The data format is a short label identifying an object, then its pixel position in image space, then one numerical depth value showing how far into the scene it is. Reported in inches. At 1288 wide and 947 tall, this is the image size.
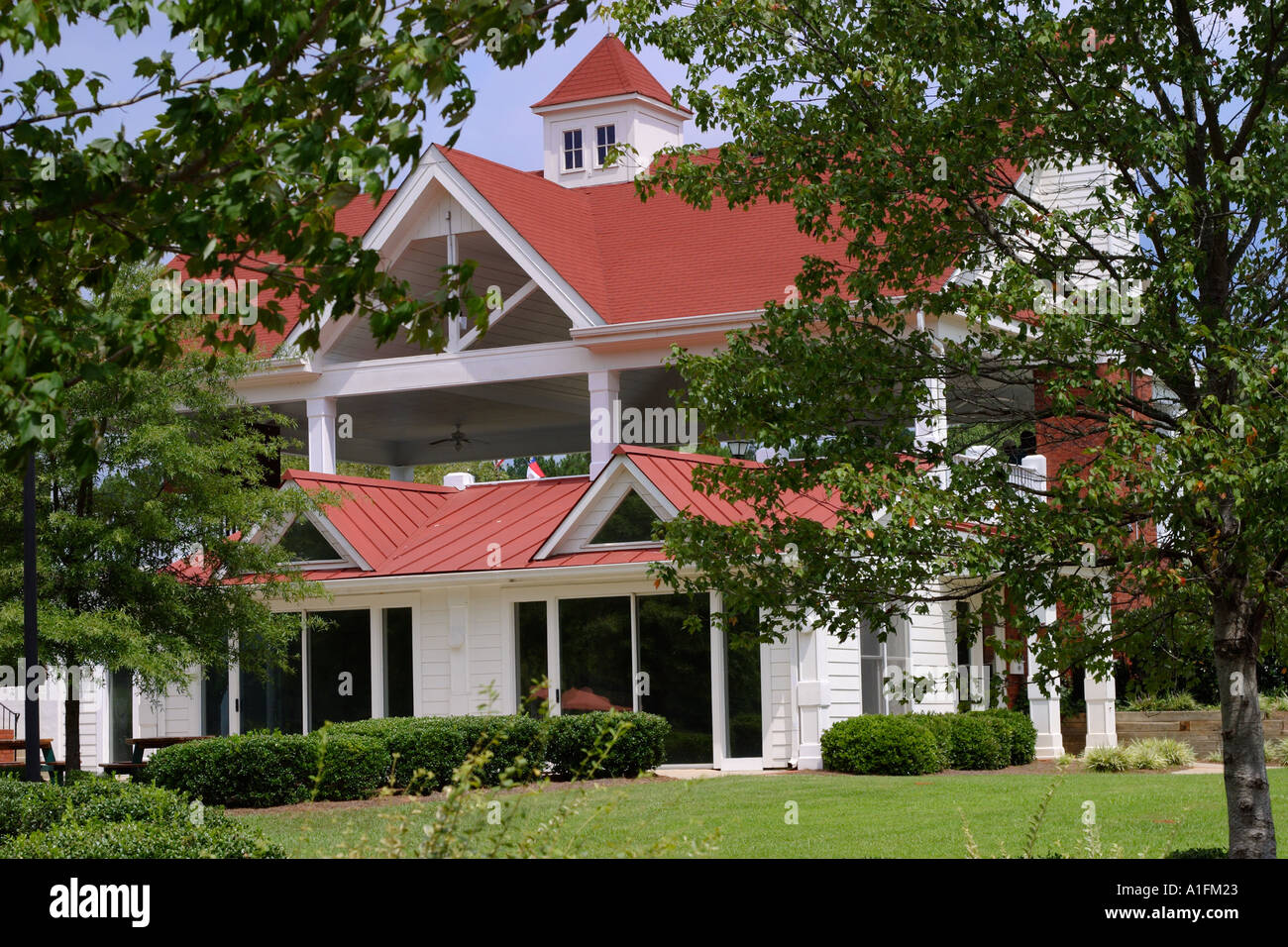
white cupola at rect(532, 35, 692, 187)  1695.4
